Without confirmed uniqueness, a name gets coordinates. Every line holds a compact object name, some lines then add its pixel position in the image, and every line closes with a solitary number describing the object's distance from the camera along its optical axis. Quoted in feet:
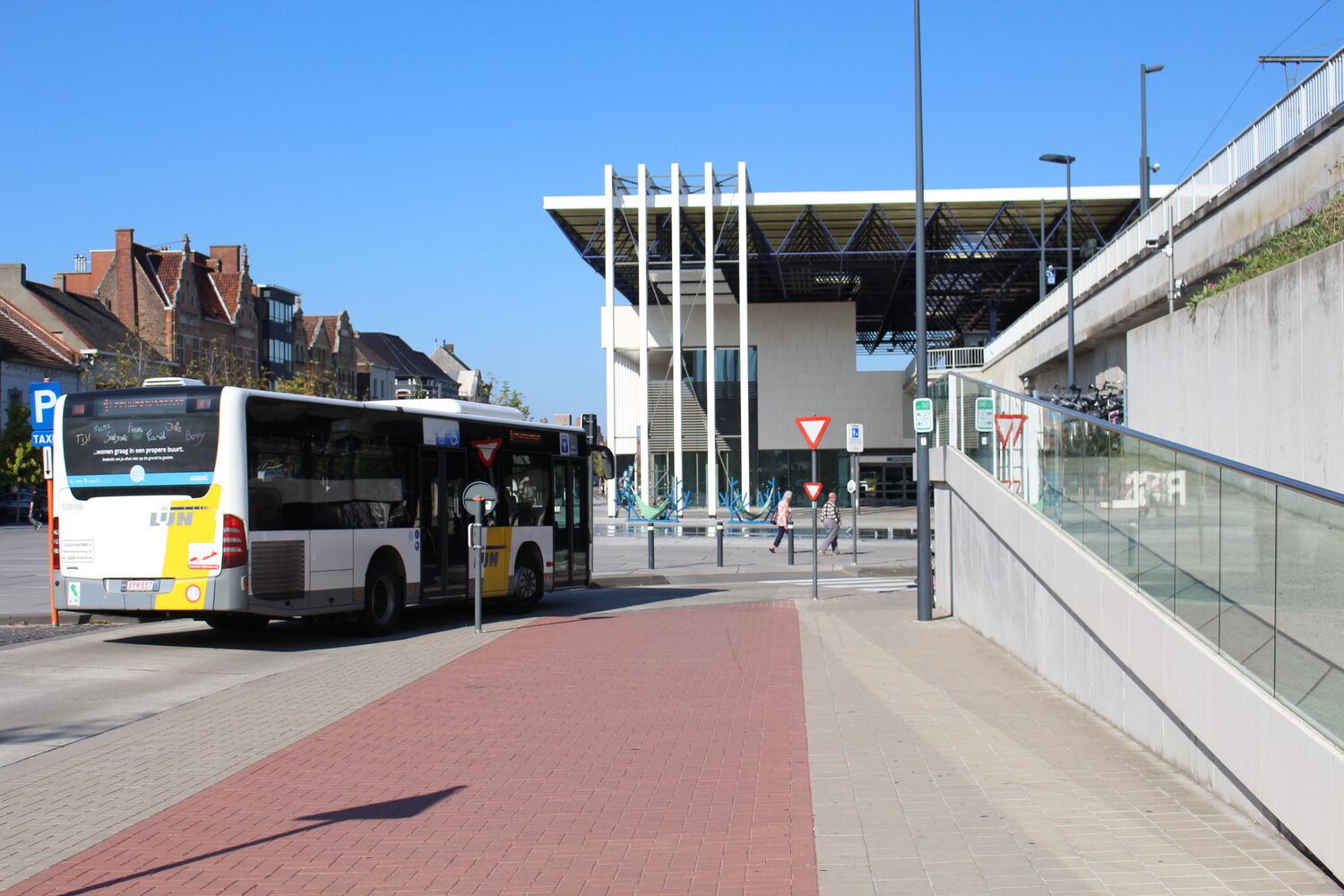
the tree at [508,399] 271.82
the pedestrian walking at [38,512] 175.52
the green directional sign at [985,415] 43.86
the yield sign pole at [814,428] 70.59
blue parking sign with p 50.85
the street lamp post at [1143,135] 122.62
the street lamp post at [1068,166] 128.57
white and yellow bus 43.93
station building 163.94
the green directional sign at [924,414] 50.55
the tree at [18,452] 204.74
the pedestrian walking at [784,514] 103.55
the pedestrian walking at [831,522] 101.60
